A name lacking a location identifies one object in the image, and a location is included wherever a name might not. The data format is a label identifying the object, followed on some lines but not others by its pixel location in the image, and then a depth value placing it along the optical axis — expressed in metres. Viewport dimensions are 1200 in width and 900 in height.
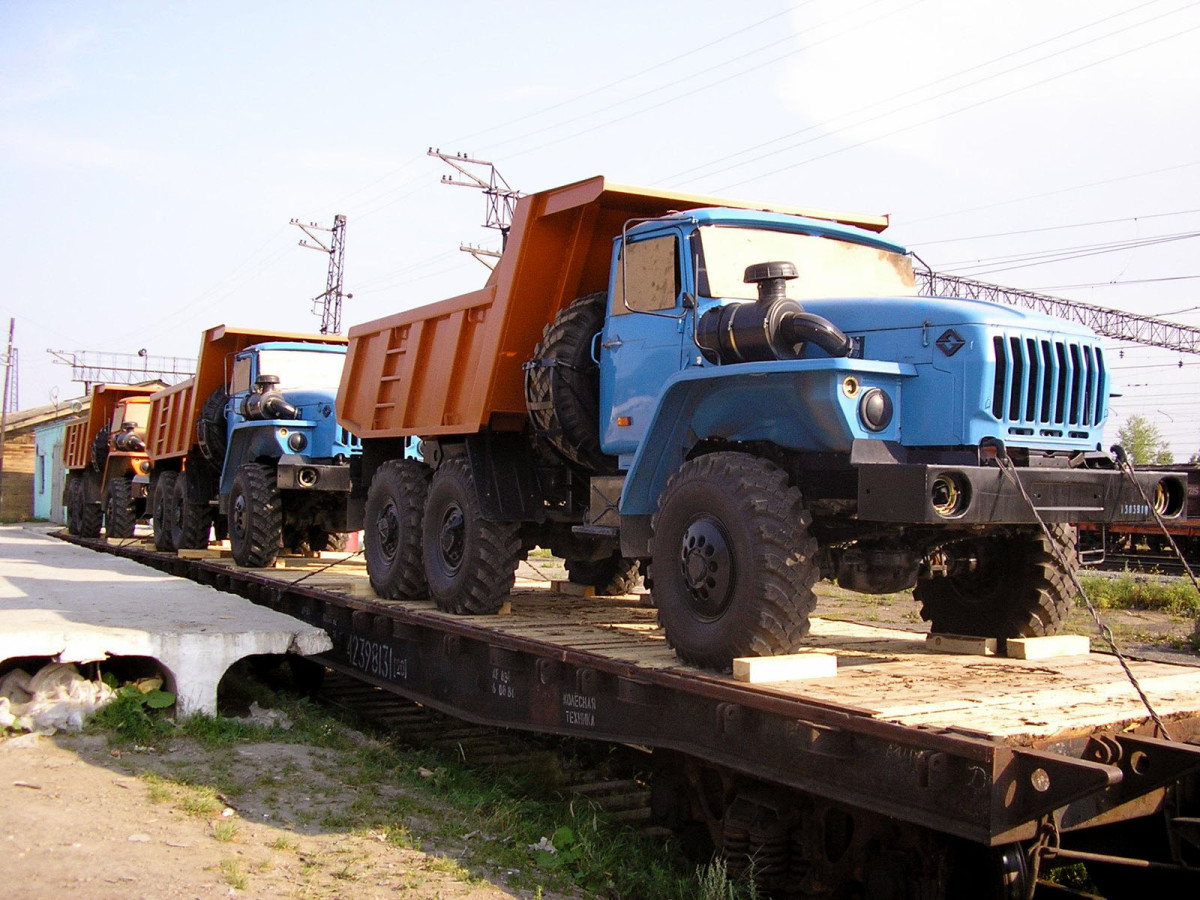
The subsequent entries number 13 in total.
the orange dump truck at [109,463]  21.00
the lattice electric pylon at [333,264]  45.81
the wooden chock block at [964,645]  6.44
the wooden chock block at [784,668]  5.20
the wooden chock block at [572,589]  10.16
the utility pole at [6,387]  49.07
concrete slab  7.30
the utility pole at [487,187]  34.66
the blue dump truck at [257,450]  12.58
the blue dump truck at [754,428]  5.36
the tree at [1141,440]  55.34
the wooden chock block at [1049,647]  6.26
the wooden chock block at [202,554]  14.17
